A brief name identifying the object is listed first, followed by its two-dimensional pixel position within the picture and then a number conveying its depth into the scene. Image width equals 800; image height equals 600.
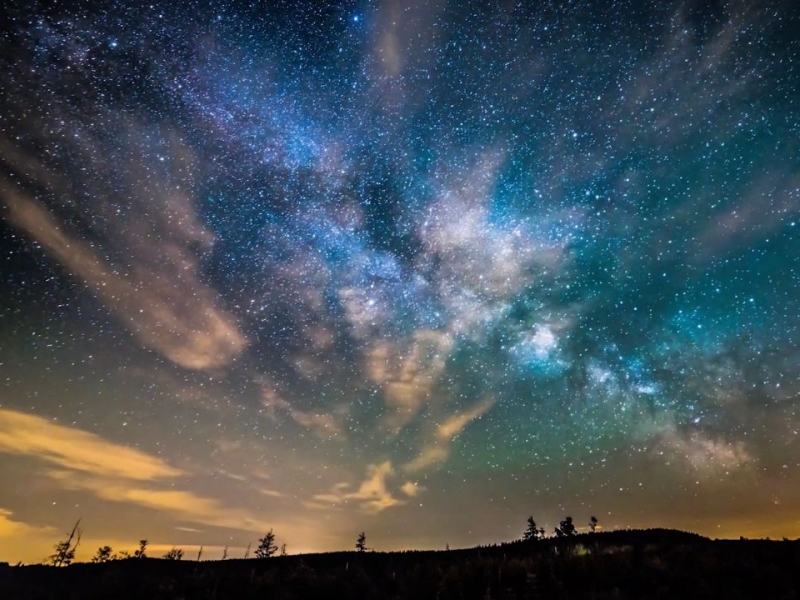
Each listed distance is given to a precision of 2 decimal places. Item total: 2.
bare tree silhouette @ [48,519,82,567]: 73.69
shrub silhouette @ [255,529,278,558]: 68.50
